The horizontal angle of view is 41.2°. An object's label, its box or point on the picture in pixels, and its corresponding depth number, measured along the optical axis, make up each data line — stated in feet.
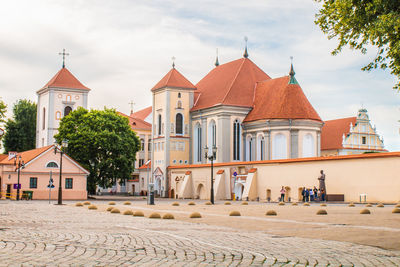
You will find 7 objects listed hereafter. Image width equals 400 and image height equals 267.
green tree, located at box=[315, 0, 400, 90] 48.03
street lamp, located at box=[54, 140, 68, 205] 125.90
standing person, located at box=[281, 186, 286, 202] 155.43
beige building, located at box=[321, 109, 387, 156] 282.36
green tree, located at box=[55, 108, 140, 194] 188.84
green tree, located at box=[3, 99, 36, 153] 311.47
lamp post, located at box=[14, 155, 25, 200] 167.02
